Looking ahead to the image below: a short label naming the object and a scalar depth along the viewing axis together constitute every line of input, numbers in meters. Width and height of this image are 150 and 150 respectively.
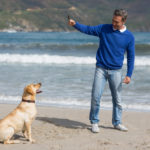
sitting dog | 8.50
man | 9.43
